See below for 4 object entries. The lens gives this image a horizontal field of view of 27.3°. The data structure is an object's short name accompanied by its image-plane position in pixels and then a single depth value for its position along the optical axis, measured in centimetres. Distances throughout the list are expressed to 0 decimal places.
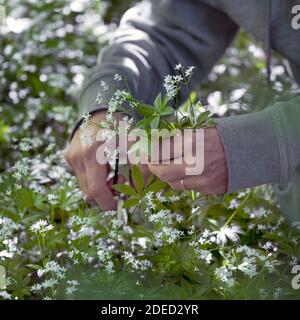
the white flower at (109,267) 96
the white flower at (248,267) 93
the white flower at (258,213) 110
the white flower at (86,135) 97
